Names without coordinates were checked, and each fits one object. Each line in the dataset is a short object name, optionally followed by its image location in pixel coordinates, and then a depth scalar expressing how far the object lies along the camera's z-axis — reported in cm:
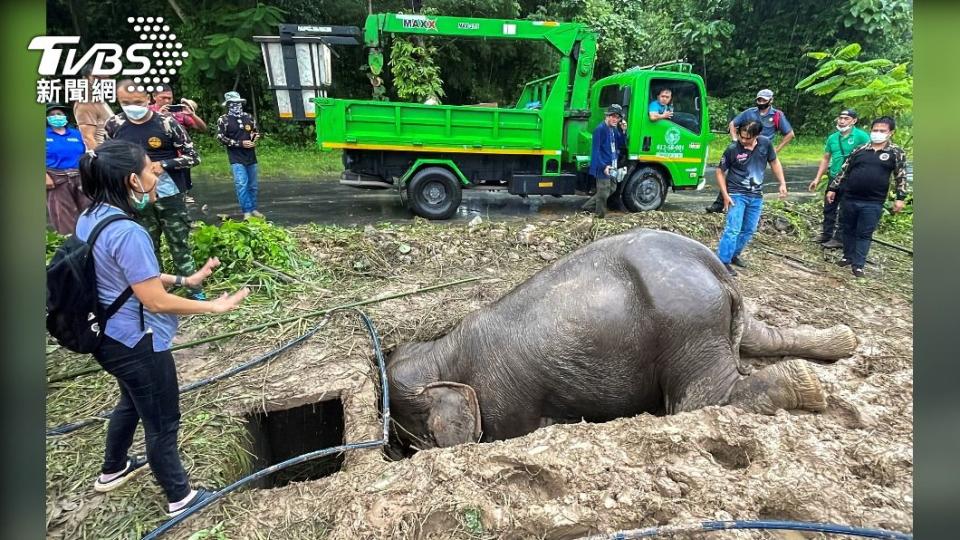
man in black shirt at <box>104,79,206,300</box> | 445
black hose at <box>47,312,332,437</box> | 314
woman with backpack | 221
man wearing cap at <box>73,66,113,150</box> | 486
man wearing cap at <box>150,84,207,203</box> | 561
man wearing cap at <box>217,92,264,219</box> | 756
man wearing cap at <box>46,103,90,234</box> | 550
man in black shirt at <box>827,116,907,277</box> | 601
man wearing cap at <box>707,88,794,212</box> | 750
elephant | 335
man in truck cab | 921
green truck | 916
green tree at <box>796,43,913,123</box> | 754
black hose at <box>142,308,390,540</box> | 241
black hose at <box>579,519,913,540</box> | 219
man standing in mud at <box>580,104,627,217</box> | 862
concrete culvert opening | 400
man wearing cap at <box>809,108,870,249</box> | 722
